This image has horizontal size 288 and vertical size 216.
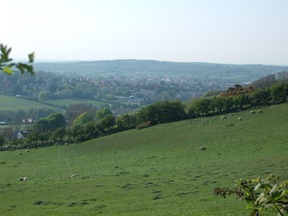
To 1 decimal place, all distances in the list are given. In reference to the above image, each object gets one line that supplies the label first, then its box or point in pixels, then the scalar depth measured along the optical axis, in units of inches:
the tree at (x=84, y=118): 3887.6
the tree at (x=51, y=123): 3484.3
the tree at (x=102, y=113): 3796.8
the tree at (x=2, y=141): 2746.3
